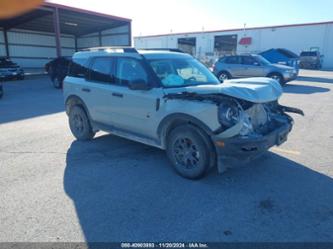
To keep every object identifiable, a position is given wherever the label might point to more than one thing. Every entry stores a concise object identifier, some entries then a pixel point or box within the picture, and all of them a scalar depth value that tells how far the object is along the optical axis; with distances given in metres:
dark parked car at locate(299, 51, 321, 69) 36.04
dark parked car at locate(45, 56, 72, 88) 16.52
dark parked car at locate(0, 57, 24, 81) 19.70
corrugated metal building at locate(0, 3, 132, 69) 25.69
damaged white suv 3.84
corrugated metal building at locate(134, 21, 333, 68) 39.50
